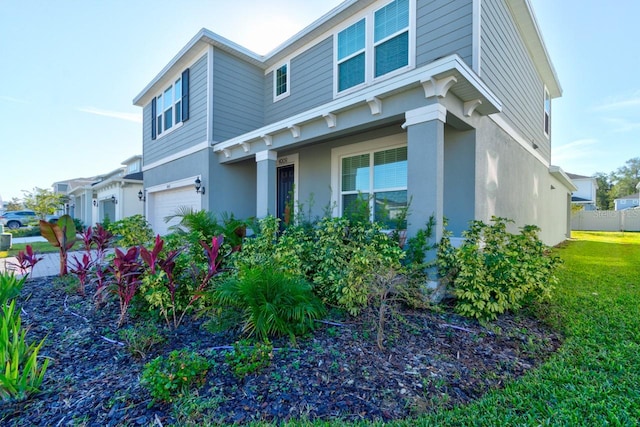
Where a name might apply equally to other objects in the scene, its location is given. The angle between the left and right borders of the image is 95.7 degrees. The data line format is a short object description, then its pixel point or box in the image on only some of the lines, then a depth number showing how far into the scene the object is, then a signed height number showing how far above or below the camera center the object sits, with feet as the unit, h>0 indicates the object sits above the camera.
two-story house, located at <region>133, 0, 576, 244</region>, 14.92 +6.19
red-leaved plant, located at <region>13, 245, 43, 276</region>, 16.69 -2.82
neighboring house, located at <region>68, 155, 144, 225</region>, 45.75 +2.60
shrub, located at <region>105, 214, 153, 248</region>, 21.05 -1.60
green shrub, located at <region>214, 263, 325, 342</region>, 9.89 -3.28
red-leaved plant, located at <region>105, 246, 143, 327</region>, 10.94 -2.50
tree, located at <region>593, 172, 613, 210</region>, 143.84 +9.80
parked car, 79.57 -2.28
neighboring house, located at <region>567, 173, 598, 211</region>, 86.69 +8.58
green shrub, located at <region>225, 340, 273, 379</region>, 7.72 -4.12
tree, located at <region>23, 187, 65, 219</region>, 65.36 +2.11
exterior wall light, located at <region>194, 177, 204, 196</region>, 26.78 +2.32
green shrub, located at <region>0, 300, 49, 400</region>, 6.75 -3.90
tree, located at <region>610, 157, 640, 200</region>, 140.67 +17.48
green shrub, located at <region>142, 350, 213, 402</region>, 6.71 -4.00
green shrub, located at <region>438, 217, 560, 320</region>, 12.00 -2.58
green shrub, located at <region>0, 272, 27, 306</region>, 11.75 -3.36
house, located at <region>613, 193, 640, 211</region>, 123.16 +4.92
